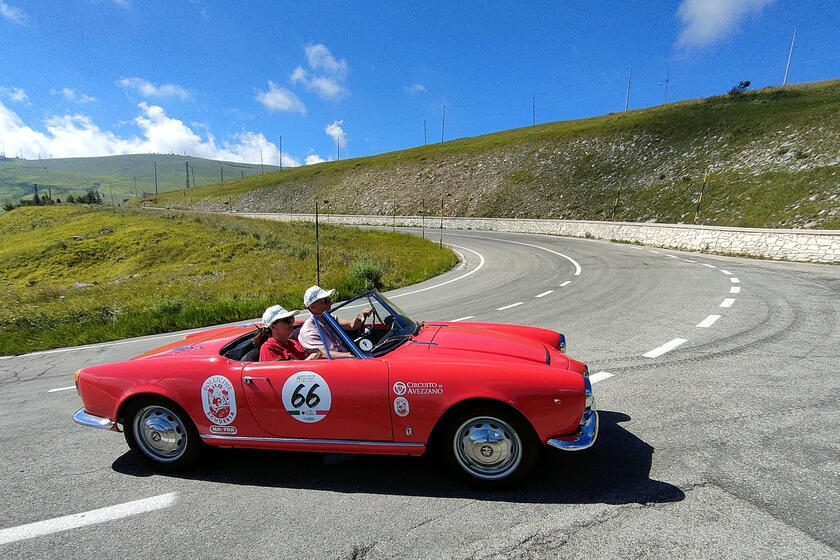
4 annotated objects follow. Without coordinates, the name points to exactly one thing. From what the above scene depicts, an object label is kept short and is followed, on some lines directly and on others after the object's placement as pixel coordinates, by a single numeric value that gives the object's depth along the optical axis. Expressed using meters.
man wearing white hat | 3.52
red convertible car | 2.93
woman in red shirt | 3.62
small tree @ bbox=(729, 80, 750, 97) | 58.90
